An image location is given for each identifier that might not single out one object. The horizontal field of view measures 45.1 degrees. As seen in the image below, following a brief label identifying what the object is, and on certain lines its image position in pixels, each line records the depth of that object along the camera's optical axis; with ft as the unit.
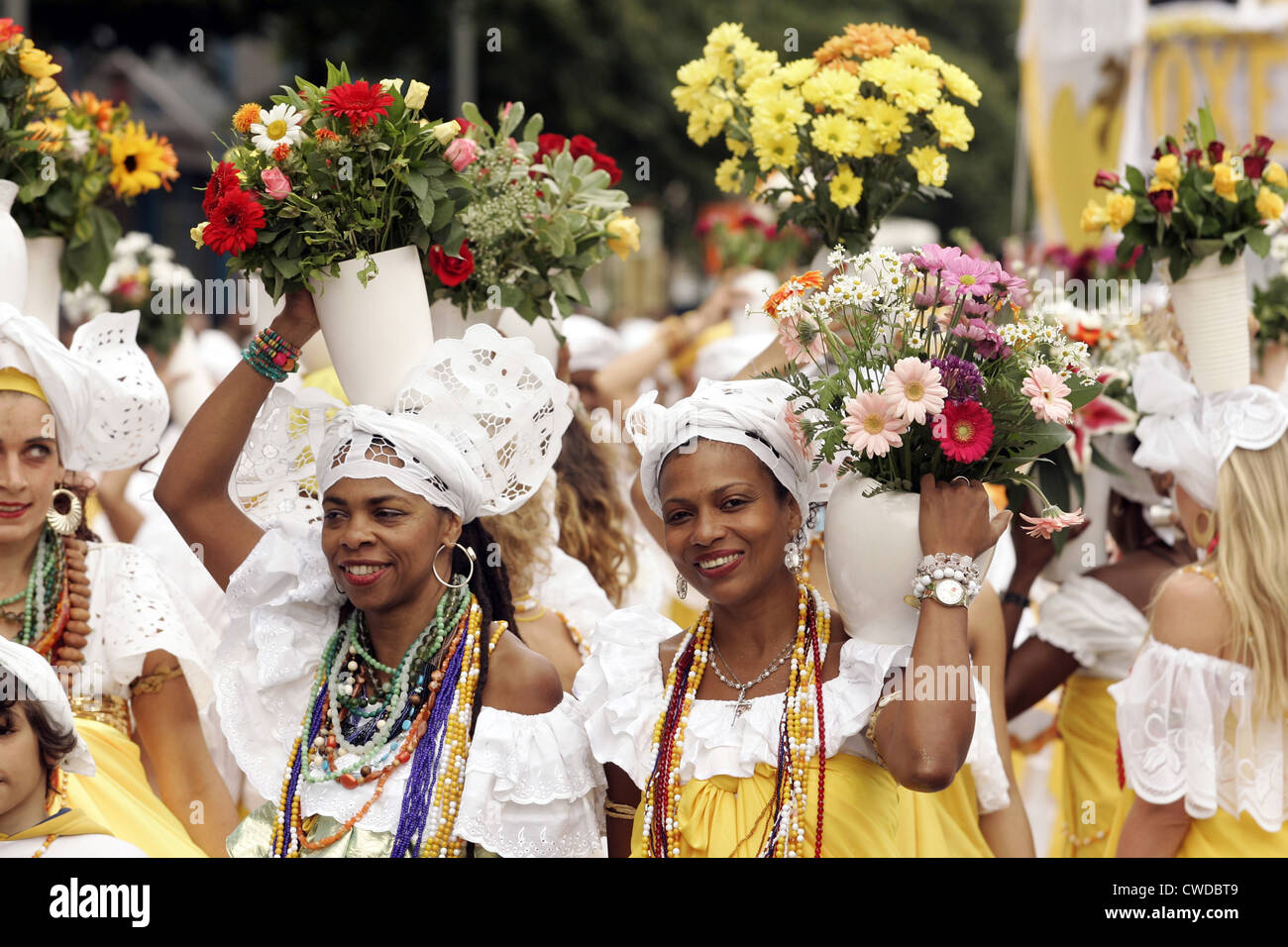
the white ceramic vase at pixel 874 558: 10.18
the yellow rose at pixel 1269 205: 14.06
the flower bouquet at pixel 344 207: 11.21
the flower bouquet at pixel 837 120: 13.60
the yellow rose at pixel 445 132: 11.56
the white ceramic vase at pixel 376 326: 11.43
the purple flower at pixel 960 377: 10.05
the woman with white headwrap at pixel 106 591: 12.69
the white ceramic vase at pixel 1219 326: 14.20
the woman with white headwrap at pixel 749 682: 10.47
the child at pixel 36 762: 10.45
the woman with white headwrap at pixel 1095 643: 16.60
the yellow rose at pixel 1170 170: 14.52
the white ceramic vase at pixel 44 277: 14.55
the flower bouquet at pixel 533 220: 13.05
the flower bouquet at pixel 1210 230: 14.14
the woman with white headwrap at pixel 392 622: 10.84
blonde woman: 13.15
